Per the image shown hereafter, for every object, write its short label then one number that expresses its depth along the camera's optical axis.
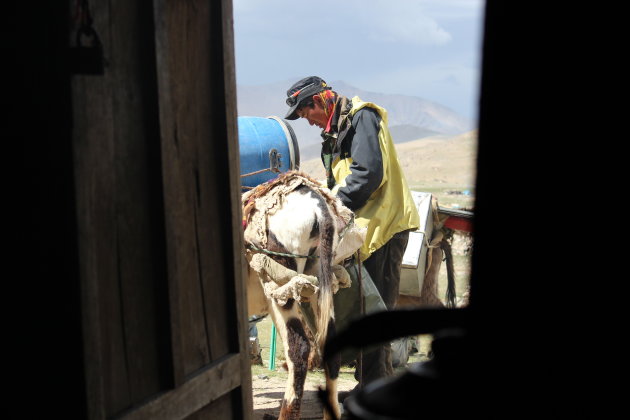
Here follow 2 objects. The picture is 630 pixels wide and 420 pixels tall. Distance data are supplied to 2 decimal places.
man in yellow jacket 5.43
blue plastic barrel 5.75
